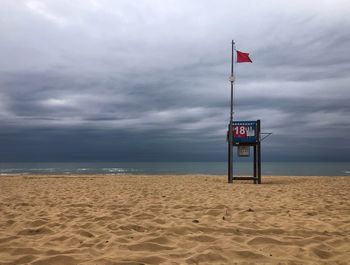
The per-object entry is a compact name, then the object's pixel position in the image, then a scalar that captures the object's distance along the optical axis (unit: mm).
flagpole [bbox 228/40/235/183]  15461
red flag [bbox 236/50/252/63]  15891
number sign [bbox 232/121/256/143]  15312
